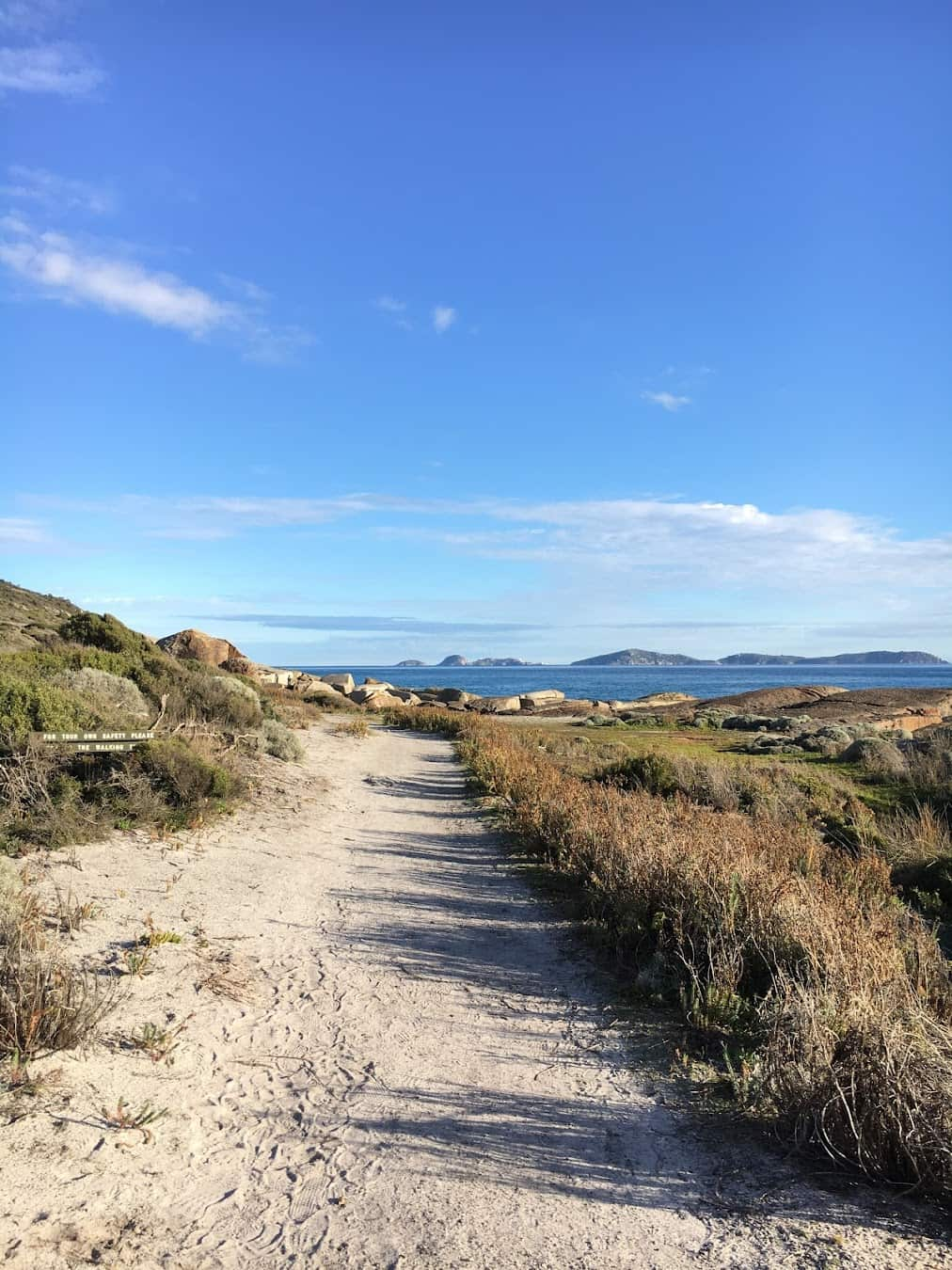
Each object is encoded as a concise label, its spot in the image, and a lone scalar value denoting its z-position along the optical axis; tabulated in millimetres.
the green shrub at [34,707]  9859
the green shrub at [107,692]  12438
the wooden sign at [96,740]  10083
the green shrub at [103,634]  20516
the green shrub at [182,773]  10930
